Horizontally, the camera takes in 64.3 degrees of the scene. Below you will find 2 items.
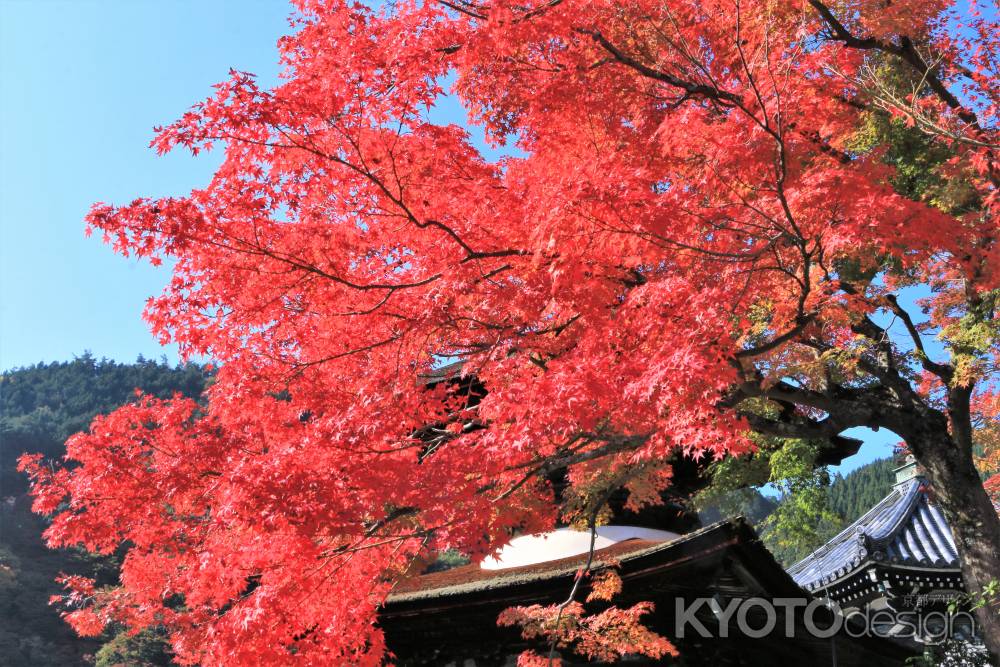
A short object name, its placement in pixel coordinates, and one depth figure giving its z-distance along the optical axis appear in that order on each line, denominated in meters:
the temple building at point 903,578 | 13.23
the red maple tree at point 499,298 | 6.71
